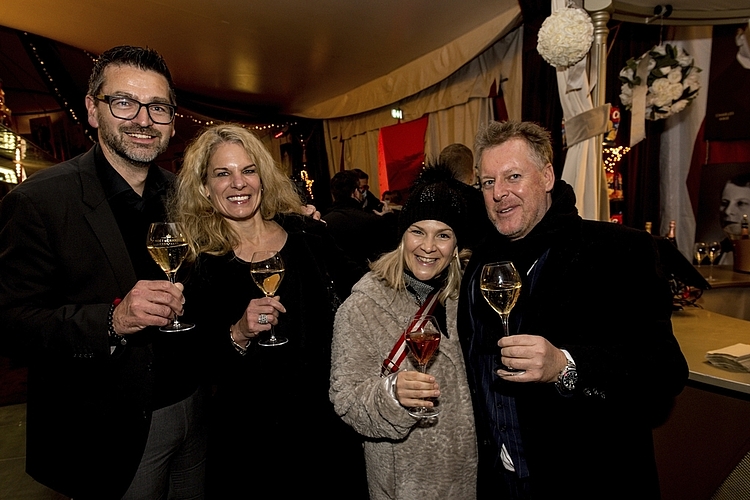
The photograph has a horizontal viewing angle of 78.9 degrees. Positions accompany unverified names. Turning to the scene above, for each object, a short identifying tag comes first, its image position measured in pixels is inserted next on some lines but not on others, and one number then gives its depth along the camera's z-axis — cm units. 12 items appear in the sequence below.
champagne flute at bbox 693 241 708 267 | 371
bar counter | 178
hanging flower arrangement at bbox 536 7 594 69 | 242
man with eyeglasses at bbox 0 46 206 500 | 145
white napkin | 184
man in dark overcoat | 143
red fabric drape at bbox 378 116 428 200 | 733
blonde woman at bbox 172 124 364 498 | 188
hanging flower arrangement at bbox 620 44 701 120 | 345
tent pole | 273
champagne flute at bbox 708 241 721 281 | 375
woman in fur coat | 155
